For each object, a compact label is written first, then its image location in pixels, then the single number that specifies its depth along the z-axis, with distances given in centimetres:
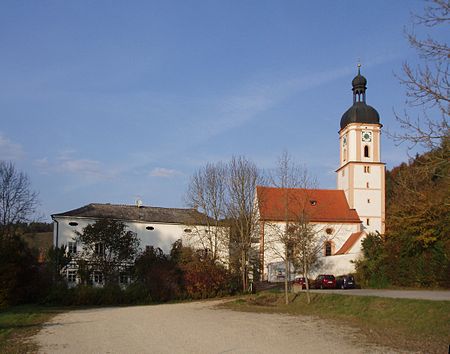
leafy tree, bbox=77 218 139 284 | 3841
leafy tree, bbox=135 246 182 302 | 3738
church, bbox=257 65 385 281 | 6078
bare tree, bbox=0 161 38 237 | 4659
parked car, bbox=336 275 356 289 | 4134
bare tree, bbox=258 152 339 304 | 3050
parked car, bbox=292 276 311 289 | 4270
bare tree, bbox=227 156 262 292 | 4319
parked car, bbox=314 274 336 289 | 4268
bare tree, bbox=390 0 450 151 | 982
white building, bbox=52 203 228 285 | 4803
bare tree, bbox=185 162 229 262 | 4472
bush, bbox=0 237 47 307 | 3148
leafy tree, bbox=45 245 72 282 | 3941
